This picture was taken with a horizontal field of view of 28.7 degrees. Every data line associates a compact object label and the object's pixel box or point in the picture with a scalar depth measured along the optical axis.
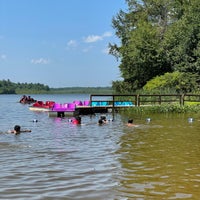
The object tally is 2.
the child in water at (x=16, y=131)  19.24
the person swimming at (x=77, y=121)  24.66
